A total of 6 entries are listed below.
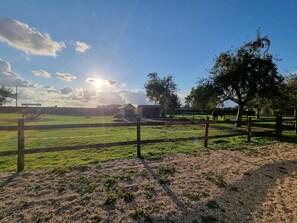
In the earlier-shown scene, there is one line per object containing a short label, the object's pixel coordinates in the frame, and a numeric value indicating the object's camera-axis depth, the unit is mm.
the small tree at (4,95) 62988
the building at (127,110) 42241
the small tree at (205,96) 20203
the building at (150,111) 44750
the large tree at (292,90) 16209
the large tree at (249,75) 18438
